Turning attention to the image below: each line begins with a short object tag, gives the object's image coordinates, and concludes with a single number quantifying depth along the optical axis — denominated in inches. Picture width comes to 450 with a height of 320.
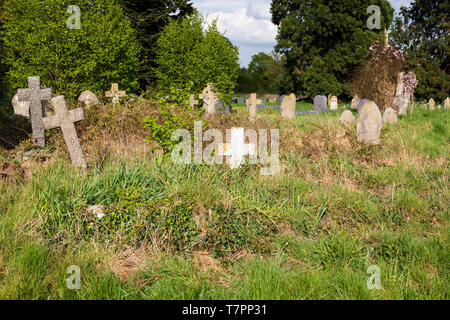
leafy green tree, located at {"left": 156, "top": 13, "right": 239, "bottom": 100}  705.6
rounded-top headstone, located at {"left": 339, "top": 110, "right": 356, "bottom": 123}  441.0
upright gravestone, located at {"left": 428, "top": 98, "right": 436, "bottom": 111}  761.5
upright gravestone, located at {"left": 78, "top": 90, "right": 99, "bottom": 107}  415.3
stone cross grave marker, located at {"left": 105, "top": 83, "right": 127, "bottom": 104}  476.7
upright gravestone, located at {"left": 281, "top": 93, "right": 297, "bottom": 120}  502.6
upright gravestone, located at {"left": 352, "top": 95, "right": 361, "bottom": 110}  768.2
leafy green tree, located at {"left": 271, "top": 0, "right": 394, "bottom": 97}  1188.5
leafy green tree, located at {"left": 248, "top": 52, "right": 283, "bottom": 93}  1974.5
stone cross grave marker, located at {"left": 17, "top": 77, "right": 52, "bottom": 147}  276.1
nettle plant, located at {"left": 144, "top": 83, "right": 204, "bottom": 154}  244.5
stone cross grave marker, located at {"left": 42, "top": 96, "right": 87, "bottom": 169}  229.4
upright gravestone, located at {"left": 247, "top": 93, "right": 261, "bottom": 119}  548.0
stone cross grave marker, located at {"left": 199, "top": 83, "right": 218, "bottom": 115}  484.0
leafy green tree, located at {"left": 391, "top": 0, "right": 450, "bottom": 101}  1050.1
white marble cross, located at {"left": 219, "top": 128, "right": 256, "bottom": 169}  235.8
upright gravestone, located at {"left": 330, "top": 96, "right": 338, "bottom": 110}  877.4
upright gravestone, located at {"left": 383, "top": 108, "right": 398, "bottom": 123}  435.5
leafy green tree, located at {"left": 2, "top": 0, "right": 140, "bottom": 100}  473.7
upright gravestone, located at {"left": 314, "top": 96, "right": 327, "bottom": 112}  763.6
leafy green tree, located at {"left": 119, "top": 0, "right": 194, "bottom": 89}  856.9
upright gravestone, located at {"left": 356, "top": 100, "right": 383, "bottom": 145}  320.2
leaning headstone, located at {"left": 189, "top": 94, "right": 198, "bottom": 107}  471.4
